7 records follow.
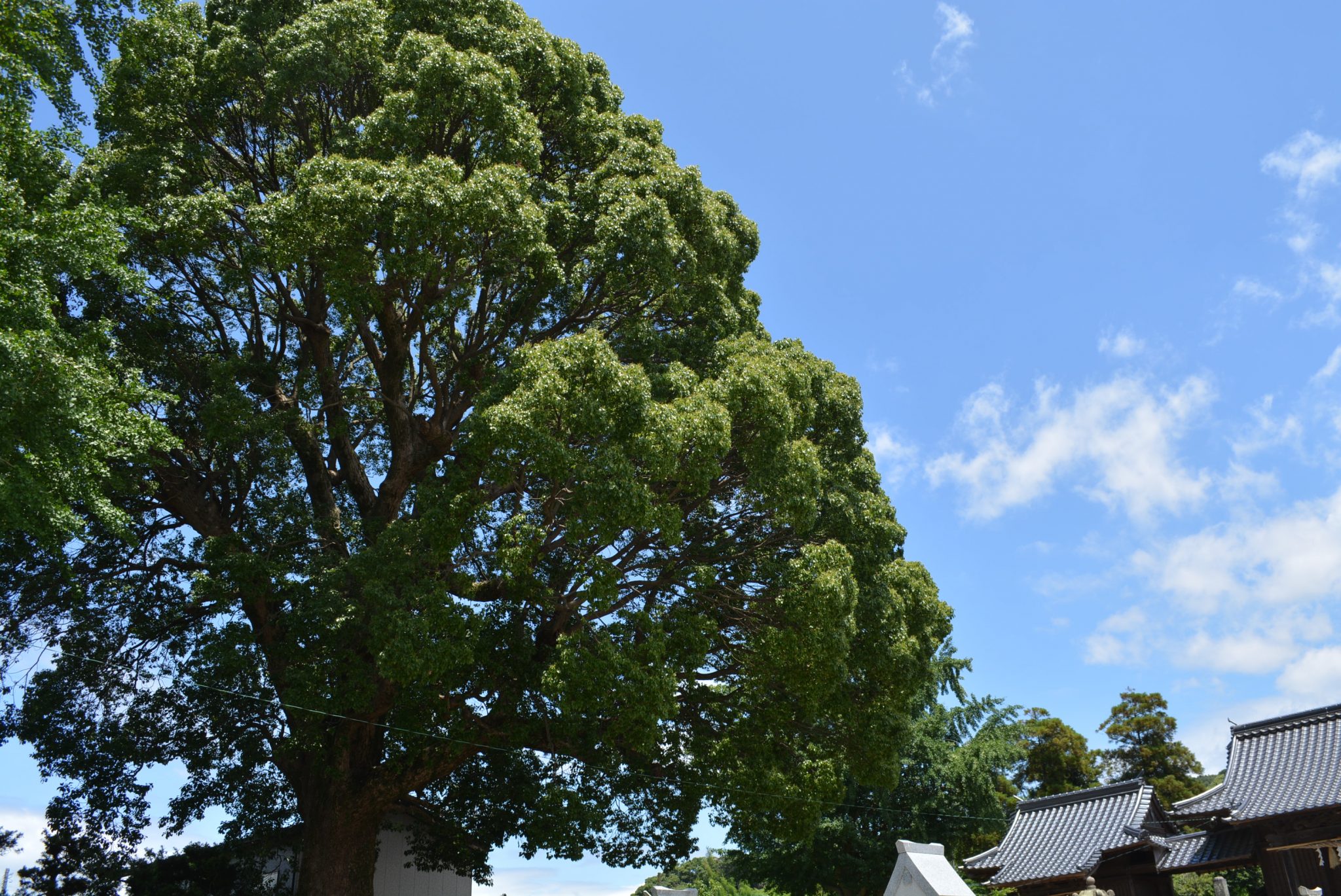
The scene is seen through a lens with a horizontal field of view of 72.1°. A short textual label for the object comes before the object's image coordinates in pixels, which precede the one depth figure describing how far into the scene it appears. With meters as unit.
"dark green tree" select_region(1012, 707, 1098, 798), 30.50
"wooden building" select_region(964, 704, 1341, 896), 12.33
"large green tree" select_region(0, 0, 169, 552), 7.36
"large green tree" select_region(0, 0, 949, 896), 10.02
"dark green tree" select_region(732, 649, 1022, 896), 21.22
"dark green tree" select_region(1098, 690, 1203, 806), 30.09
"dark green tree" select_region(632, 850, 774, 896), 21.98
